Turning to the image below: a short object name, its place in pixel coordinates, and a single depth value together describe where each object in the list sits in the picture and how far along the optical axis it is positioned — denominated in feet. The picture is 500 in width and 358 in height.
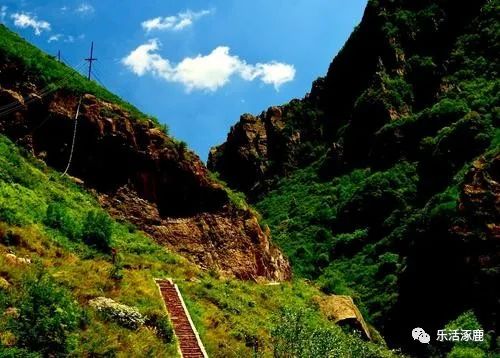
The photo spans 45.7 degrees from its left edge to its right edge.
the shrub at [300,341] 64.54
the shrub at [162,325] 71.87
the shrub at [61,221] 94.84
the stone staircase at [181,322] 73.20
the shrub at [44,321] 52.06
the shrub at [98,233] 96.84
